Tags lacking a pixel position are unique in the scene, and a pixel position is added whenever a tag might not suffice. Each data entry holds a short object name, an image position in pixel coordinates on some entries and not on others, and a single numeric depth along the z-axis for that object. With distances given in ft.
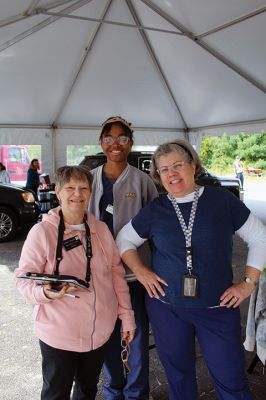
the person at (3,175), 33.68
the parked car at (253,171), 88.74
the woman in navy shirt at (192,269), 5.95
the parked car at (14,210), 25.54
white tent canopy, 22.54
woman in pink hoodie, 5.59
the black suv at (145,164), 26.43
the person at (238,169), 55.52
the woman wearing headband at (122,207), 7.39
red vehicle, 49.80
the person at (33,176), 37.35
